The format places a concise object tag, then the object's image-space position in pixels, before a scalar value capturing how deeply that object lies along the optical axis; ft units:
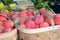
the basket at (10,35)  3.77
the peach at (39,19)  4.14
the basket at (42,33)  3.95
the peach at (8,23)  4.07
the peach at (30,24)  4.03
